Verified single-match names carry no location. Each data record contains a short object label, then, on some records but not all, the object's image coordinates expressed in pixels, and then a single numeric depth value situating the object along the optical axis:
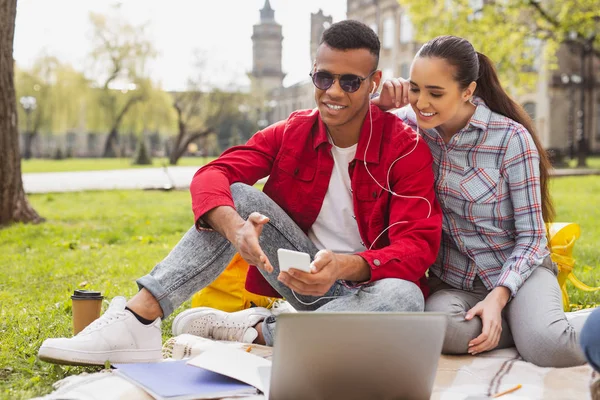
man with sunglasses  2.76
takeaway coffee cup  3.12
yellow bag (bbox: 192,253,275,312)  3.63
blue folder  2.32
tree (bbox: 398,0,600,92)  19.03
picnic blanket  2.39
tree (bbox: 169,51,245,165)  43.72
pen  2.54
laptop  2.05
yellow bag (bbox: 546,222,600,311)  3.47
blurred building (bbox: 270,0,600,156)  39.81
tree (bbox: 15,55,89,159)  37.59
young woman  2.98
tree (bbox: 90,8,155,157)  39.03
